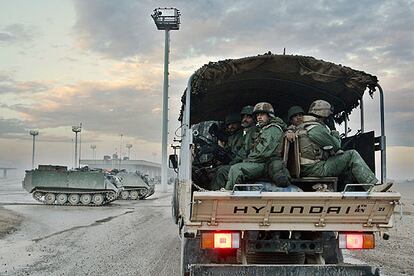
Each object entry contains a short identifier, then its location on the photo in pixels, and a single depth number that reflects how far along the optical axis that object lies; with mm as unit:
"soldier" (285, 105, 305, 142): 6769
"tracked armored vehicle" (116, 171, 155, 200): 31594
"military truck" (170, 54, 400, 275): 5043
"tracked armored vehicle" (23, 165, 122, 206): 26453
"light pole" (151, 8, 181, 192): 45375
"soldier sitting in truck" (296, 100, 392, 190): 5832
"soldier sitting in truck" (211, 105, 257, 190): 6582
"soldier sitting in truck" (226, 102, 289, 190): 5648
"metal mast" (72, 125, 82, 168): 55281
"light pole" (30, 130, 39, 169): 62781
